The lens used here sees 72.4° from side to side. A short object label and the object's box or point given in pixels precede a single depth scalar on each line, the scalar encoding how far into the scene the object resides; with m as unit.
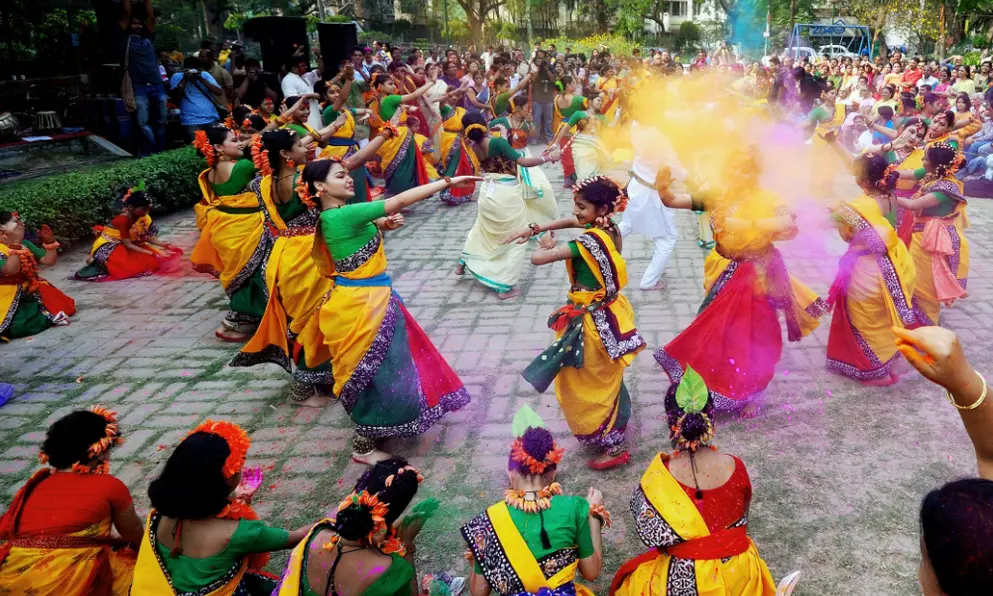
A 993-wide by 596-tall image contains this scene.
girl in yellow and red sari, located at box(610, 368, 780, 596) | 2.46
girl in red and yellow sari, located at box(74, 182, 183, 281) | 7.32
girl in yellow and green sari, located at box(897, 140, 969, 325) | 5.37
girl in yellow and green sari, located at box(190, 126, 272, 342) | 5.52
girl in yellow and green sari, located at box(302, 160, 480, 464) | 3.76
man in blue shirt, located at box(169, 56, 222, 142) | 11.34
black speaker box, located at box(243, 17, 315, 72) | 13.61
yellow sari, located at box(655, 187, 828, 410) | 4.15
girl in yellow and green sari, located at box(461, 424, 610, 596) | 2.36
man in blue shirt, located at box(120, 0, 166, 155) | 10.58
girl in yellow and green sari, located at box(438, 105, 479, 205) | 10.32
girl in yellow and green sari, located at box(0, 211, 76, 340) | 5.80
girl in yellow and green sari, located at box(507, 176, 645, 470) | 3.67
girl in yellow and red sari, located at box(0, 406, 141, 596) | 2.59
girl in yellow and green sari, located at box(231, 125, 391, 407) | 4.55
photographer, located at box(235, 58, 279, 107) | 10.73
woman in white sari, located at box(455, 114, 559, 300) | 6.64
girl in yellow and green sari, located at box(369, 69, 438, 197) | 9.32
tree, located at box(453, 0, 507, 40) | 38.38
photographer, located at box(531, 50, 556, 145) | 15.45
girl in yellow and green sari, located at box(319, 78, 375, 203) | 8.49
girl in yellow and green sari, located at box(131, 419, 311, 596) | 2.38
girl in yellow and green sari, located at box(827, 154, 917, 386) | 4.40
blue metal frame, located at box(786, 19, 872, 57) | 24.82
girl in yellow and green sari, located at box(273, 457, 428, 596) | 2.25
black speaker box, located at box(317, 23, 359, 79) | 14.16
